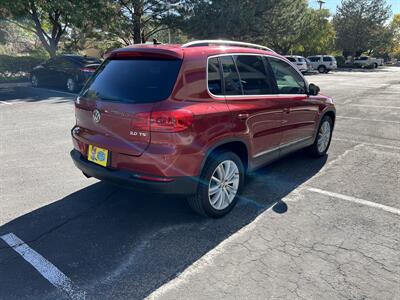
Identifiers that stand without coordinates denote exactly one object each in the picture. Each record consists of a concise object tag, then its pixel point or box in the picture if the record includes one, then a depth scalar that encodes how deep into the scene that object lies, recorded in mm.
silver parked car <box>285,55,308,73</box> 28681
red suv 3041
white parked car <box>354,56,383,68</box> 44719
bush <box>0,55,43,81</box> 17828
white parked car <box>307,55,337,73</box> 34406
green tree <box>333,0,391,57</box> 48062
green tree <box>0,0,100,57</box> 17016
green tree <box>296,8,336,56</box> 43000
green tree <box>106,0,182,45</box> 20891
